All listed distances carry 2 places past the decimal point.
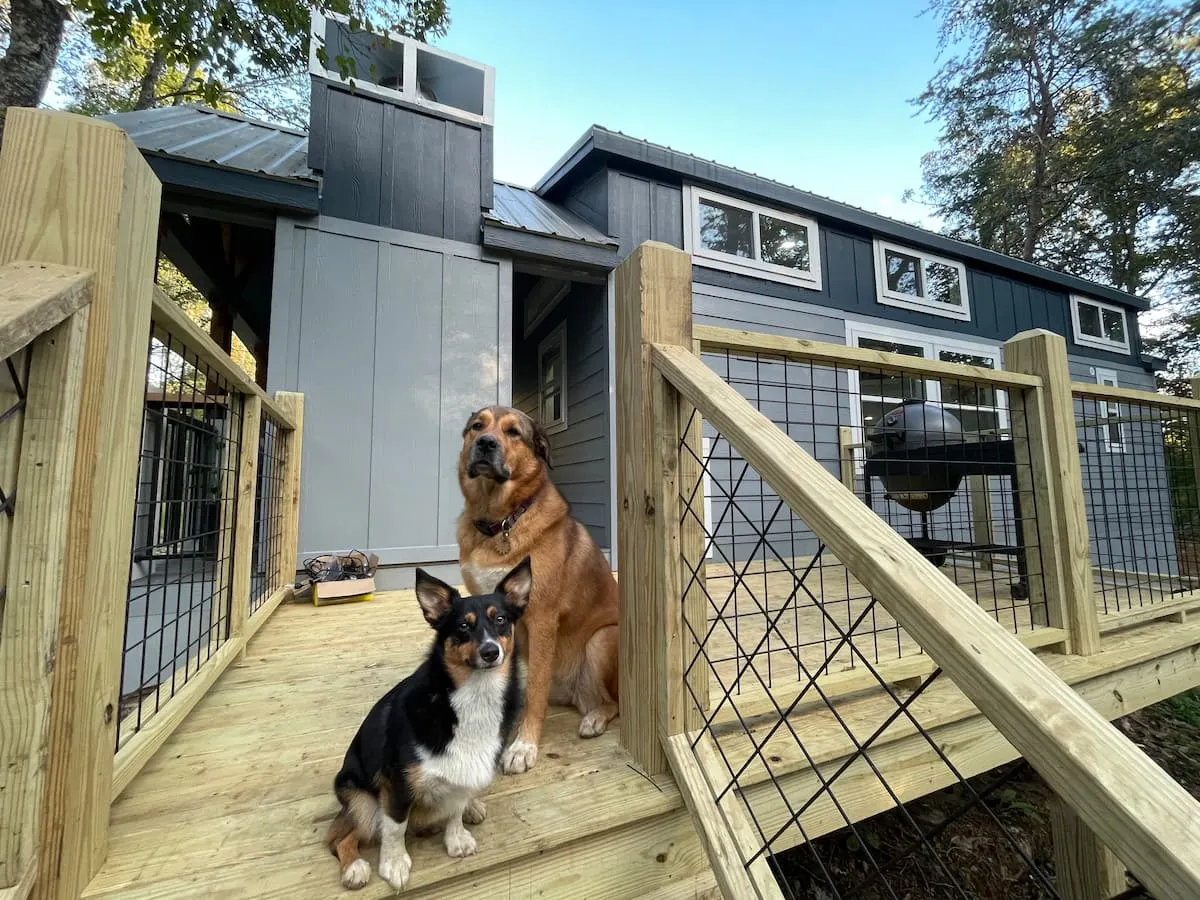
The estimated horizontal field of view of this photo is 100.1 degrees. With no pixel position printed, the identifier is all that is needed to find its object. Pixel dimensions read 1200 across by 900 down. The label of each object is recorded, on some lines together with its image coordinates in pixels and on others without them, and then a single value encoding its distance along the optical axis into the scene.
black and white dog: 1.02
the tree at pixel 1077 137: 10.14
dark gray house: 3.91
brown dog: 1.59
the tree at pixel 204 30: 3.74
